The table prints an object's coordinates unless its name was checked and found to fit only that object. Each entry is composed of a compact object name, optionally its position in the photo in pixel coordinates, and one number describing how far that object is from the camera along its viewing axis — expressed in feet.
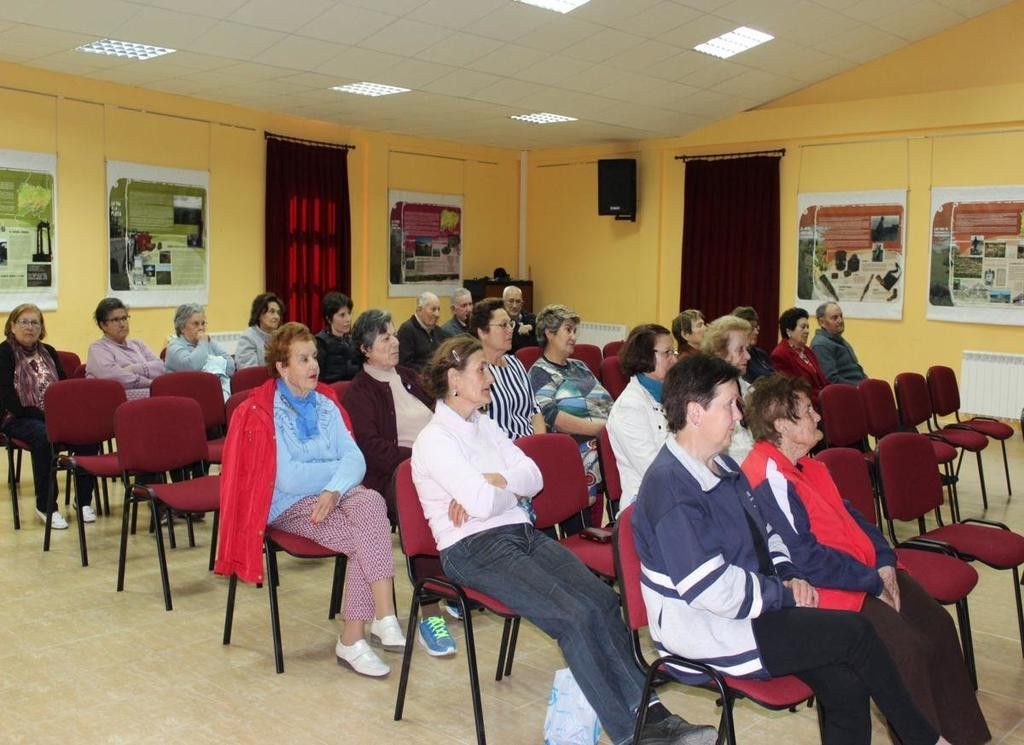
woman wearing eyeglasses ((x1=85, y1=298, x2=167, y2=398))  19.49
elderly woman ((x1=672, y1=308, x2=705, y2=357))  19.38
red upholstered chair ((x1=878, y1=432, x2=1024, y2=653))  11.82
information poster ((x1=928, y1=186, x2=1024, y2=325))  29.32
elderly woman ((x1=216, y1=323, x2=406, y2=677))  11.71
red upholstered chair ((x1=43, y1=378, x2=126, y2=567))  16.43
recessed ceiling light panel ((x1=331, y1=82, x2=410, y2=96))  28.60
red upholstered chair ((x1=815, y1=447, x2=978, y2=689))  10.59
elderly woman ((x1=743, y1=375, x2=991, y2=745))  8.90
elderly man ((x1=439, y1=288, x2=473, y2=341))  27.99
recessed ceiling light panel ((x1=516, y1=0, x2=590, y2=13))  22.75
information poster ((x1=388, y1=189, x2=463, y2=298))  37.14
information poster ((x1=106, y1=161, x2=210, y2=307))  28.48
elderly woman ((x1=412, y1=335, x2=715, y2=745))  9.09
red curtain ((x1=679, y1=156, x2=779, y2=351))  34.71
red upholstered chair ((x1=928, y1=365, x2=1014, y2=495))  21.16
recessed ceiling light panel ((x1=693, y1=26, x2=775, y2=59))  26.71
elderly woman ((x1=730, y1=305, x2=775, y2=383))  19.84
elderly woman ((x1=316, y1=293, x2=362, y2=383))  20.70
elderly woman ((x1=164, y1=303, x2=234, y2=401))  20.89
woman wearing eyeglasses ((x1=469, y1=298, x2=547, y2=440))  14.44
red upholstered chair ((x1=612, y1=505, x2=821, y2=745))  7.92
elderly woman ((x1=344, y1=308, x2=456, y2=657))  13.46
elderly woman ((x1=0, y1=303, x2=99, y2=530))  17.84
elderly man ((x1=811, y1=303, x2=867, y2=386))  23.09
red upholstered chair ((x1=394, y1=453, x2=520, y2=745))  9.76
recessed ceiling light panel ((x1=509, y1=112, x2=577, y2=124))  33.84
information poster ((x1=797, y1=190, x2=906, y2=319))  31.81
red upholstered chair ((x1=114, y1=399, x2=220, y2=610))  13.61
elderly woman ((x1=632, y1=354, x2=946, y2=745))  7.95
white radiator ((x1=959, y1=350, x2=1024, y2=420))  29.32
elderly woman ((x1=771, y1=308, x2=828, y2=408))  21.21
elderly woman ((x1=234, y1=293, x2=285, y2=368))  21.62
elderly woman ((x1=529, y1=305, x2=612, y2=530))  14.74
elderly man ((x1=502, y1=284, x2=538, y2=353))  28.96
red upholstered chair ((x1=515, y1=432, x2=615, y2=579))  11.71
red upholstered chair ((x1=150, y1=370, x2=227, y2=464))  17.85
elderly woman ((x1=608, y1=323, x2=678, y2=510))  12.29
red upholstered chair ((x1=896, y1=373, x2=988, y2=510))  19.79
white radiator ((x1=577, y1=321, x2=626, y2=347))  39.50
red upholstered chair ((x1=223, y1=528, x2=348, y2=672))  11.55
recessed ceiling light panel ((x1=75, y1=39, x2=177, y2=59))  23.49
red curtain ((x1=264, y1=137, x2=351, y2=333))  32.76
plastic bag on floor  9.46
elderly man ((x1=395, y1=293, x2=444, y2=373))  23.22
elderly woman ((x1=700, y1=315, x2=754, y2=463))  14.42
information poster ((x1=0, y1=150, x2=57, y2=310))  25.80
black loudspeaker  37.81
